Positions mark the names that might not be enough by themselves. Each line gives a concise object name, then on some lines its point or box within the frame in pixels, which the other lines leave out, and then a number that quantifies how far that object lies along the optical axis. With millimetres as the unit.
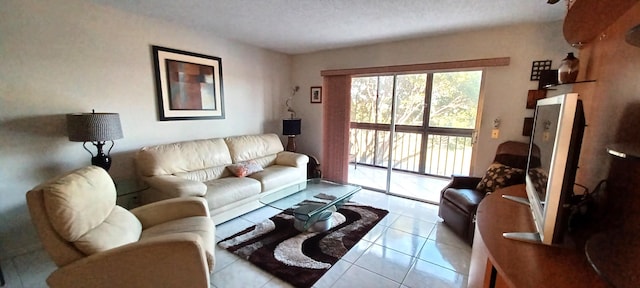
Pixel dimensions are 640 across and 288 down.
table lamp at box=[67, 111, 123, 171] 2193
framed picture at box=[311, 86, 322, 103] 4465
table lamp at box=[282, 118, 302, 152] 4336
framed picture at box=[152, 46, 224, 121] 3053
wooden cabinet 839
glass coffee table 2576
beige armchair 1321
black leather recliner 2488
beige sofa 2627
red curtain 4176
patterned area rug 2074
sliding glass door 4488
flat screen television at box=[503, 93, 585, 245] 905
